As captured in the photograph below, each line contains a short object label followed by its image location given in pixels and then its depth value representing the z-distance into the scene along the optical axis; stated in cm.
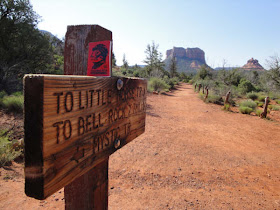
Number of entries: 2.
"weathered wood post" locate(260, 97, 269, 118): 929
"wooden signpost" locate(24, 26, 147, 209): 57
